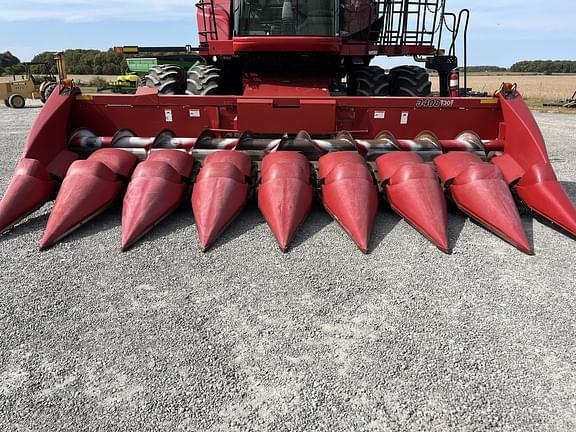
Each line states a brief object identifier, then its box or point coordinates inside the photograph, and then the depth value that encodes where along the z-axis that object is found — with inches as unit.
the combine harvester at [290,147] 128.0
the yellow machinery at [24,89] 697.6
